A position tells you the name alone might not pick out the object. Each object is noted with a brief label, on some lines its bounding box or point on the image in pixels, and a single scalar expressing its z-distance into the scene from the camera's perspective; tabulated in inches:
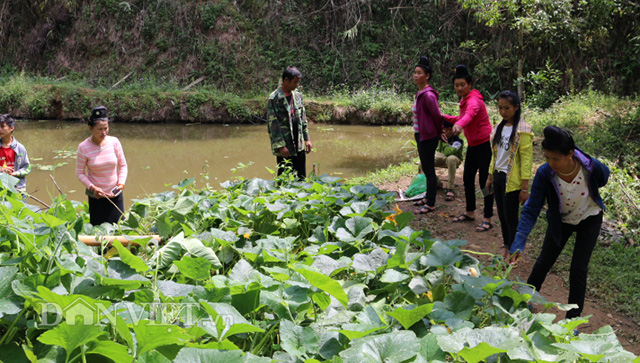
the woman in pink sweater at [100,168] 152.7
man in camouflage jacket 194.2
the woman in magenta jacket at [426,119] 194.5
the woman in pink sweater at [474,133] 187.0
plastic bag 234.2
